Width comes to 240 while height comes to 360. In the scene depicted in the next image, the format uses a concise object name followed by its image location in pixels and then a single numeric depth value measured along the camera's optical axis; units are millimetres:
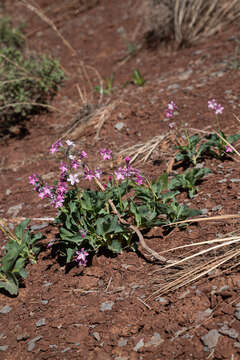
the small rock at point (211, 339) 1625
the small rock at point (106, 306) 1947
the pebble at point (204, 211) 2349
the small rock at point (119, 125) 3719
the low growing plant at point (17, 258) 2156
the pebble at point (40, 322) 1969
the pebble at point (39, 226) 2718
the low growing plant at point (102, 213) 2094
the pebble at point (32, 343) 1853
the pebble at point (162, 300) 1887
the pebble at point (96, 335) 1802
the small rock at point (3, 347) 1888
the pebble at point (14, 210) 2996
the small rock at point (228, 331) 1624
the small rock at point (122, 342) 1751
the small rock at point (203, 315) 1752
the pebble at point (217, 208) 2339
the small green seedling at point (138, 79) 4129
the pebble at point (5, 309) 2121
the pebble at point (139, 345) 1714
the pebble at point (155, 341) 1707
